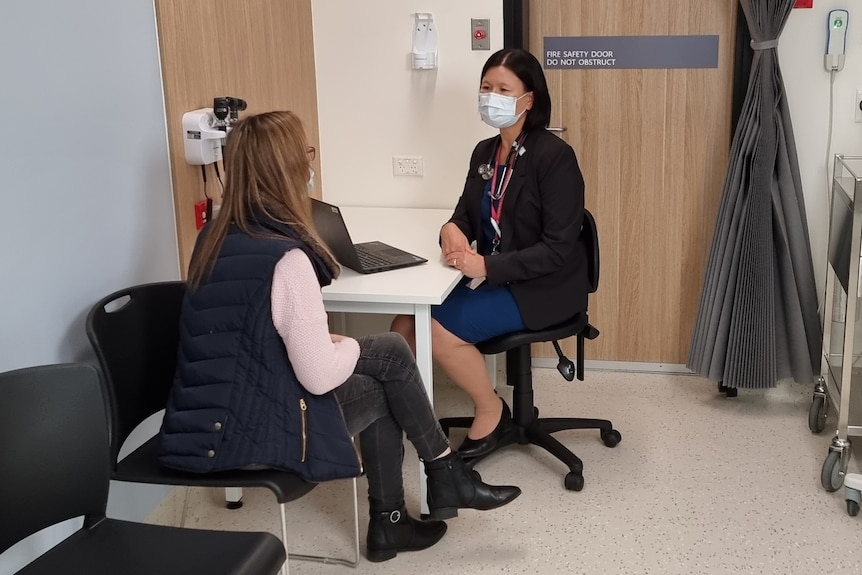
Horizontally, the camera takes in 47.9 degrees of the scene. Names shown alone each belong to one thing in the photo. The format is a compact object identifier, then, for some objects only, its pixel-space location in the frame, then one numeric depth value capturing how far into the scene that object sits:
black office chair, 2.90
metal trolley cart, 2.82
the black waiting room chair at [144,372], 2.08
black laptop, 2.66
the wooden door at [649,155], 3.53
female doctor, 2.83
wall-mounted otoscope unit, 2.70
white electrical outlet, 3.75
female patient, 2.06
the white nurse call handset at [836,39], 3.34
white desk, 2.56
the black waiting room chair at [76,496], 1.77
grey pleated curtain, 3.31
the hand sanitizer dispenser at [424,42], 3.59
